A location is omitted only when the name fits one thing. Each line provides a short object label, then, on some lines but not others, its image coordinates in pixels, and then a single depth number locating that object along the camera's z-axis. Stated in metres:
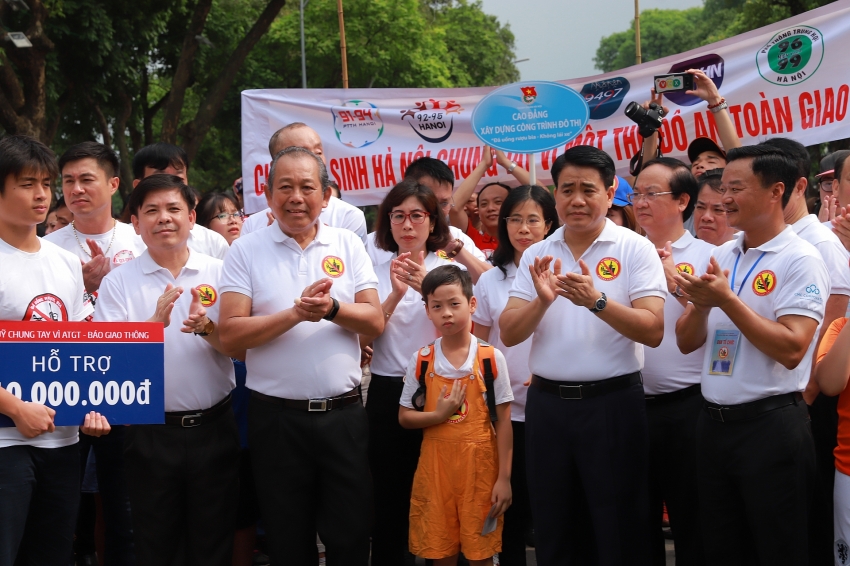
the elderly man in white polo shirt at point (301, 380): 3.77
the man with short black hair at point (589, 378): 3.67
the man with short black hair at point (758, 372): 3.26
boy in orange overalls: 4.07
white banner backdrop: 6.15
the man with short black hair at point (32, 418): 3.40
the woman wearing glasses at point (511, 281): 4.47
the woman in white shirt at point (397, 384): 4.43
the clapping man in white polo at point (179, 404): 3.80
